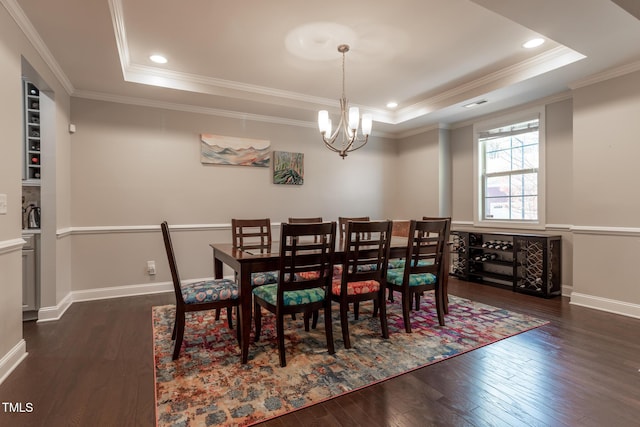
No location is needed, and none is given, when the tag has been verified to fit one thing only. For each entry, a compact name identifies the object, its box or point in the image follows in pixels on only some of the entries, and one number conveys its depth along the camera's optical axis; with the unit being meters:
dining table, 2.22
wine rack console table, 3.93
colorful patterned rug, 1.76
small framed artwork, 4.86
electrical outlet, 4.11
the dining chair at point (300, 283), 2.17
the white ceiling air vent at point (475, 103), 4.20
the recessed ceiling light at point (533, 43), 3.00
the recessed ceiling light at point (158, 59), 3.29
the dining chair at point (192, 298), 2.23
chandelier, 3.08
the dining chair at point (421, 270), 2.76
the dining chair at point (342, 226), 3.96
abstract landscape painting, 4.41
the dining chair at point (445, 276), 3.01
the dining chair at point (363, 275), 2.41
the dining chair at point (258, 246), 2.88
